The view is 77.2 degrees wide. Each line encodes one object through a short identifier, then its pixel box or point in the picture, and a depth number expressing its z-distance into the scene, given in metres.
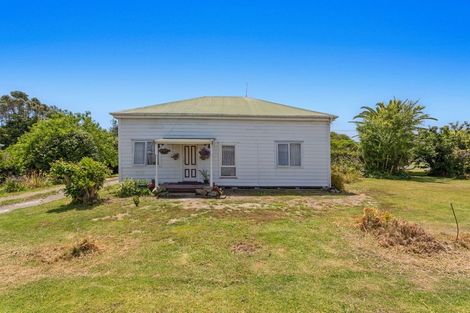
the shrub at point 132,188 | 12.38
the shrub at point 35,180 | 16.07
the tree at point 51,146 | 18.41
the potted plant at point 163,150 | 13.68
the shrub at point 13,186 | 15.15
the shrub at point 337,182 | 14.93
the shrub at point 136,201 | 10.36
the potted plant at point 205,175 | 14.15
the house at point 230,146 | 14.35
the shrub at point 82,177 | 10.24
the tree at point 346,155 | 24.02
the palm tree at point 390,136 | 22.44
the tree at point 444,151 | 23.23
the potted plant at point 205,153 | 13.80
